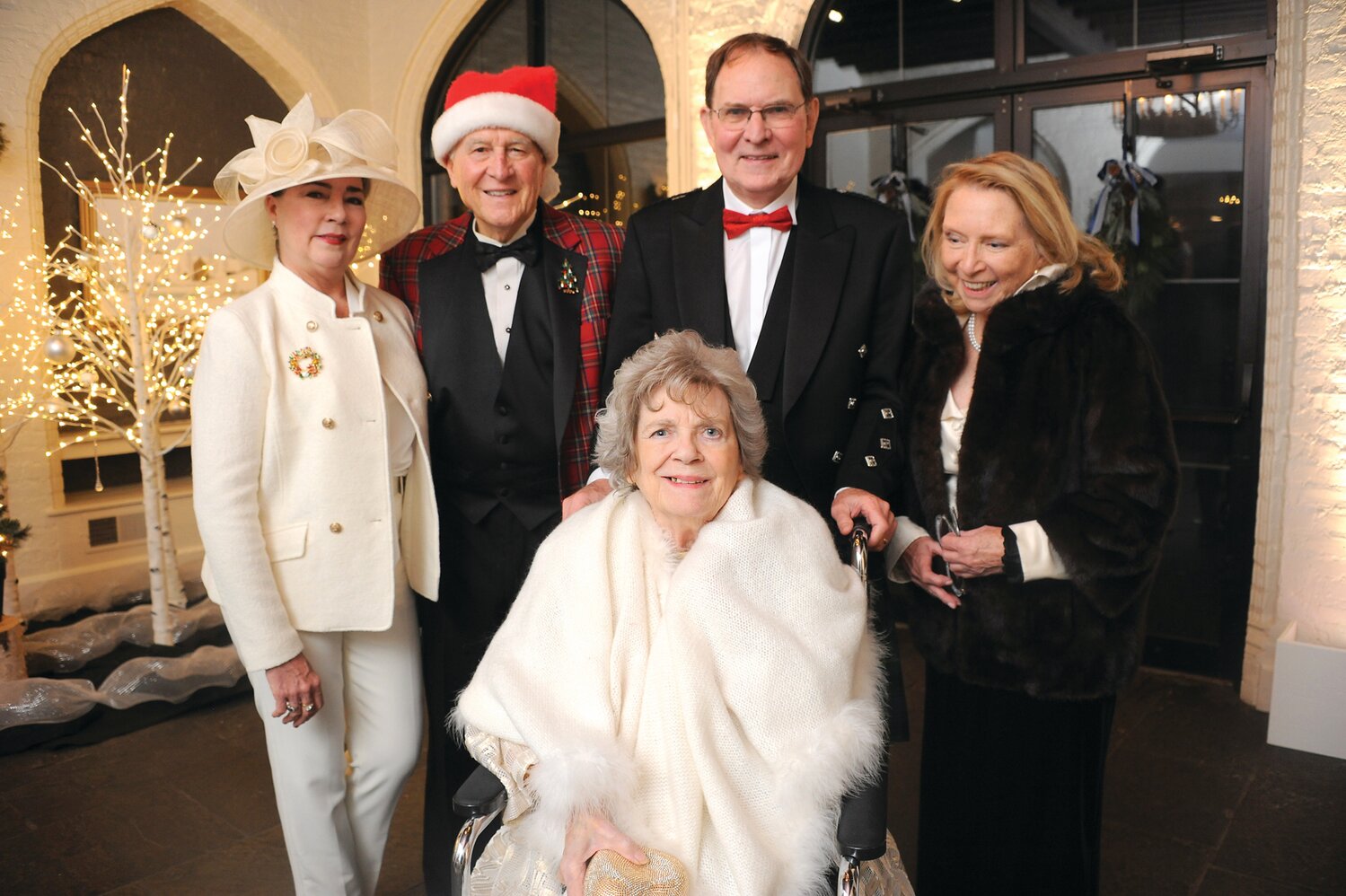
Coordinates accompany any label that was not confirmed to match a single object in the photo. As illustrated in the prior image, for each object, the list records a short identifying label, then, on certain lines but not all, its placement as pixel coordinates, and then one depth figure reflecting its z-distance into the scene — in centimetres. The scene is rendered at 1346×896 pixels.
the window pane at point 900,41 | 467
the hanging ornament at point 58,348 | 467
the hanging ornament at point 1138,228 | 425
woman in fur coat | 194
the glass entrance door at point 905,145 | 471
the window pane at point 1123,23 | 403
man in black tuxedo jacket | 210
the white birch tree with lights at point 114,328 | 508
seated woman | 165
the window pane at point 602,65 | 591
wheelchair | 157
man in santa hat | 239
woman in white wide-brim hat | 205
